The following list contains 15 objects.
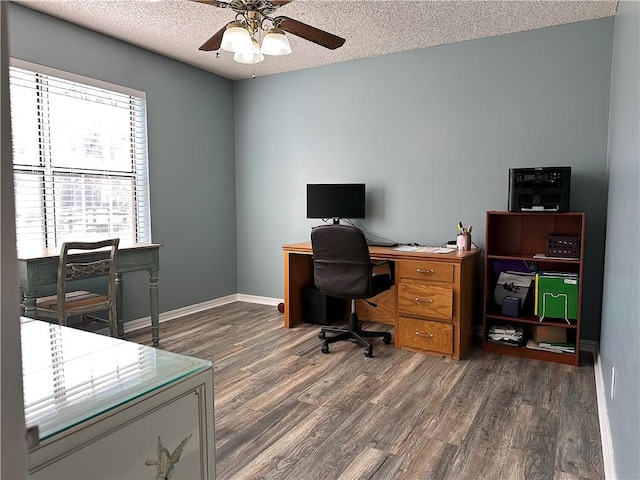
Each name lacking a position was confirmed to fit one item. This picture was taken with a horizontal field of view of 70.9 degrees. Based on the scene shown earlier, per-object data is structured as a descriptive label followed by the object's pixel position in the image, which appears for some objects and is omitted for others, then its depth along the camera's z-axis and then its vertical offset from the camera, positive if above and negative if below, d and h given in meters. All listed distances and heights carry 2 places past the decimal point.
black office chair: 3.18 -0.41
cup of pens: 3.54 -0.23
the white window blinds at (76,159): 3.17 +0.39
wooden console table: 2.71 -0.40
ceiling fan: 2.32 +1.00
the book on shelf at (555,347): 3.14 -0.95
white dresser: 0.80 -0.39
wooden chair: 2.80 -0.45
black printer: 3.06 +0.16
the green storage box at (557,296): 3.07 -0.58
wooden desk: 3.23 -0.65
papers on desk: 3.48 -0.31
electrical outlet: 1.89 -0.73
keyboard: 3.93 -0.29
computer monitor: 4.11 +0.11
